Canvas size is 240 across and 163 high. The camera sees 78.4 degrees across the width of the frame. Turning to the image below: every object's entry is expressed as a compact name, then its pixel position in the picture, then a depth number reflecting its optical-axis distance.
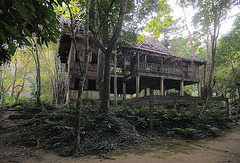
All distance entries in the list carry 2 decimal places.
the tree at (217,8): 8.19
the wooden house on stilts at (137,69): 12.21
